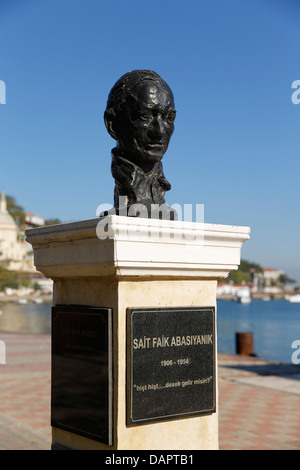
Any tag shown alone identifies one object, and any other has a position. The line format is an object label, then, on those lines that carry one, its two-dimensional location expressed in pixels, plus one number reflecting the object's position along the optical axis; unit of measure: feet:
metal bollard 48.11
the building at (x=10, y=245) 297.33
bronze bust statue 11.15
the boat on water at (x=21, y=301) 277.17
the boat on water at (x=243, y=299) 379.76
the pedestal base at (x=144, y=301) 9.86
